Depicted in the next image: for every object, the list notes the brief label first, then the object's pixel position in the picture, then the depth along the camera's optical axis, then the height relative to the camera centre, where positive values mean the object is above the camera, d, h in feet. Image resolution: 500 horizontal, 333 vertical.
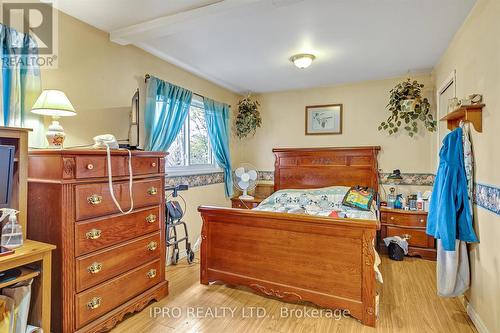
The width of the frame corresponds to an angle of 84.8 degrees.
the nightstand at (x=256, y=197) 13.84 -1.79
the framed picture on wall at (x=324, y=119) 13.69 +2.31
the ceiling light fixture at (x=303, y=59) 9.78 +3.75
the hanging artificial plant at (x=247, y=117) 14.73 +2.51
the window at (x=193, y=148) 11.18 +0.68
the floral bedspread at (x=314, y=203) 10.15 -1.67
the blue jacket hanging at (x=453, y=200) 6.71 -0.87
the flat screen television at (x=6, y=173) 4.88 -0.20
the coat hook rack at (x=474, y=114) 6.43 +1.23
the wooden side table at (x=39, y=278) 4.93 -2.16
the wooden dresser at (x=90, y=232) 5.49 -1.53
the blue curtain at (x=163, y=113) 9.43 +1.86
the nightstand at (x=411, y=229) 11.10 -2.67
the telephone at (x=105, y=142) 6.33 +0.49
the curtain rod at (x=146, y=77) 9.42 +2.96
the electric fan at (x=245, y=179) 13.42 -0.74
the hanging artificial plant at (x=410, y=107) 11.54 +2.48
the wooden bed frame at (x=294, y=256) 6.75 -2.54
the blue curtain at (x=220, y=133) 12.87 +1.48
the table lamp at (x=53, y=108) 5.93 +1.19
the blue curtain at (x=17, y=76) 5.85 +1.93
